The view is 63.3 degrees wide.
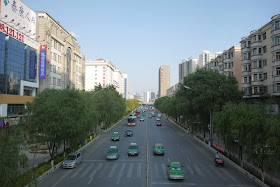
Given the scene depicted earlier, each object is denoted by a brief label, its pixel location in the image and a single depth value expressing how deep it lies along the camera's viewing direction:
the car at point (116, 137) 42.14
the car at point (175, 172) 19.92
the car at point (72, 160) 24.12
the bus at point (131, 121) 69.79
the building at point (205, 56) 150.75
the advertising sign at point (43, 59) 49.38
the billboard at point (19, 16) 38.03
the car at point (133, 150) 29.70
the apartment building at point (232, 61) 58.59
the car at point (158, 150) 30.17
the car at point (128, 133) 48.75
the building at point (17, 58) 37.53
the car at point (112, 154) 27.67
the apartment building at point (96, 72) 160.00
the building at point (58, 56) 51.12
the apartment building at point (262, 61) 40.19
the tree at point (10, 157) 11.29
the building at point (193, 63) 190.01
